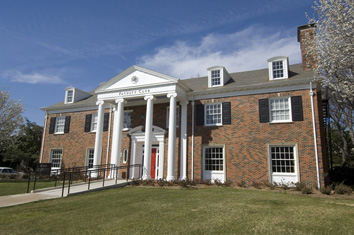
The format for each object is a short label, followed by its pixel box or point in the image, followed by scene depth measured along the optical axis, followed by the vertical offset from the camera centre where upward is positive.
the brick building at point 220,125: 14.63 +2.43
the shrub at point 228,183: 14.44 -1.12
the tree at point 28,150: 32.50 +1.15
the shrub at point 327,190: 11.85 -1.14
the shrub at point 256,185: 13.76 -1.13
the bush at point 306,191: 11.96 -1.19
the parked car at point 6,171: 25.40 -1.35
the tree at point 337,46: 10.84 +5.29
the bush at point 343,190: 11.91 -1.10
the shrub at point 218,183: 14.65 -1.13
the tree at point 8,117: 23.84 +3.86
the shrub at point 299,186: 12.70 -1.03
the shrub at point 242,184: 14.39 -1.13
